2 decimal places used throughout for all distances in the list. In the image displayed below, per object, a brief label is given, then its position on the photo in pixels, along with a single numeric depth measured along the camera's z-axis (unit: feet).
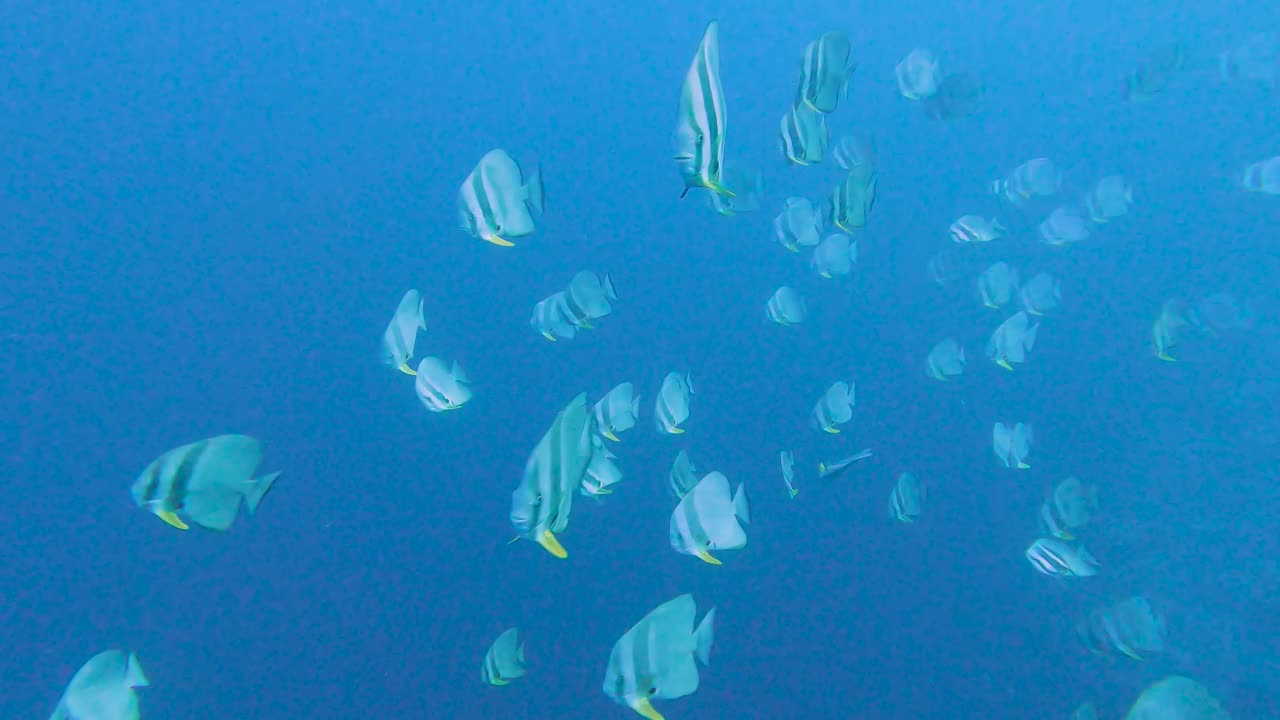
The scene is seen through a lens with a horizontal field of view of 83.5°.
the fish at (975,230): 22.34
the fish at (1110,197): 26.32
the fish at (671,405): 15.71
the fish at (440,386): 13.88
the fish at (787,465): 19.29
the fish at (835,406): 19.36
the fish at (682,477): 16.65
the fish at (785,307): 21.08
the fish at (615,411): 15.94
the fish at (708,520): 9.77
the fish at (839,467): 13.98
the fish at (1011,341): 20.80
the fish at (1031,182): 25.03
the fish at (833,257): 23.02
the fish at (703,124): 5.48
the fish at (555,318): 17.47
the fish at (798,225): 19.80
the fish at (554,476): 6.27
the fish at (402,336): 13.78
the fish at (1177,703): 8.72
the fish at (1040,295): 24.36
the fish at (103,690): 9.28
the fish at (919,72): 21.18
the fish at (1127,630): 15.14
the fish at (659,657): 8.03
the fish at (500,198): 9.95
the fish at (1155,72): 24.11
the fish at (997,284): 23.50
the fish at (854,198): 13.87
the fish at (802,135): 11.71
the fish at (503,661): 15.02
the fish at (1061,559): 15.05
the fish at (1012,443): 20.36
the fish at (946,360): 22.93
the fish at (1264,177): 28.02
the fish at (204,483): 8.92
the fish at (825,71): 10.75
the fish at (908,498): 17.98
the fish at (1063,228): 26.16
